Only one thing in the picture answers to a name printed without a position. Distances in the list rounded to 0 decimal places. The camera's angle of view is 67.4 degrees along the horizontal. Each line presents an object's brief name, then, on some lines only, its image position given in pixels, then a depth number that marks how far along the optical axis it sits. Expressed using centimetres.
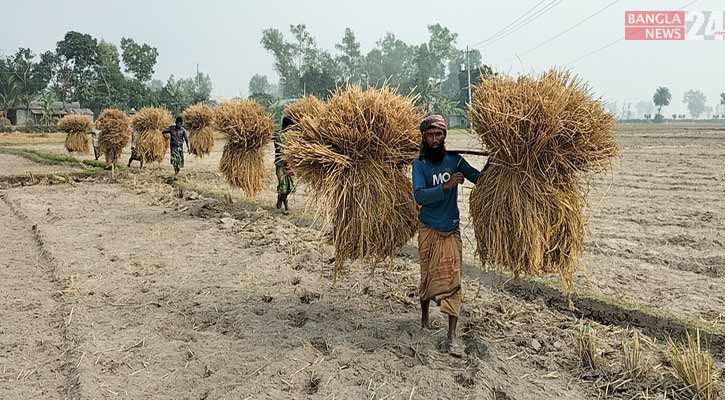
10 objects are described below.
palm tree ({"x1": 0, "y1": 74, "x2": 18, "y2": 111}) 4638
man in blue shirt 361
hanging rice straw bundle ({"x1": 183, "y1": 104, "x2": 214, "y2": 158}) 1355
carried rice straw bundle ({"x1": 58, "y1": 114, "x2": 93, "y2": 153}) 1766
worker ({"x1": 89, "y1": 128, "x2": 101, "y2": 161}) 1670
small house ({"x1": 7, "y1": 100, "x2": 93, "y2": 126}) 4666
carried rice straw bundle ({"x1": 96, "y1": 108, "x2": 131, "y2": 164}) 1445
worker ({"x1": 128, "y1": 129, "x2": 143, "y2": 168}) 1458
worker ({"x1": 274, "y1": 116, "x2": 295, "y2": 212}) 813
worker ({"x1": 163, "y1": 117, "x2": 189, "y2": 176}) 1233
